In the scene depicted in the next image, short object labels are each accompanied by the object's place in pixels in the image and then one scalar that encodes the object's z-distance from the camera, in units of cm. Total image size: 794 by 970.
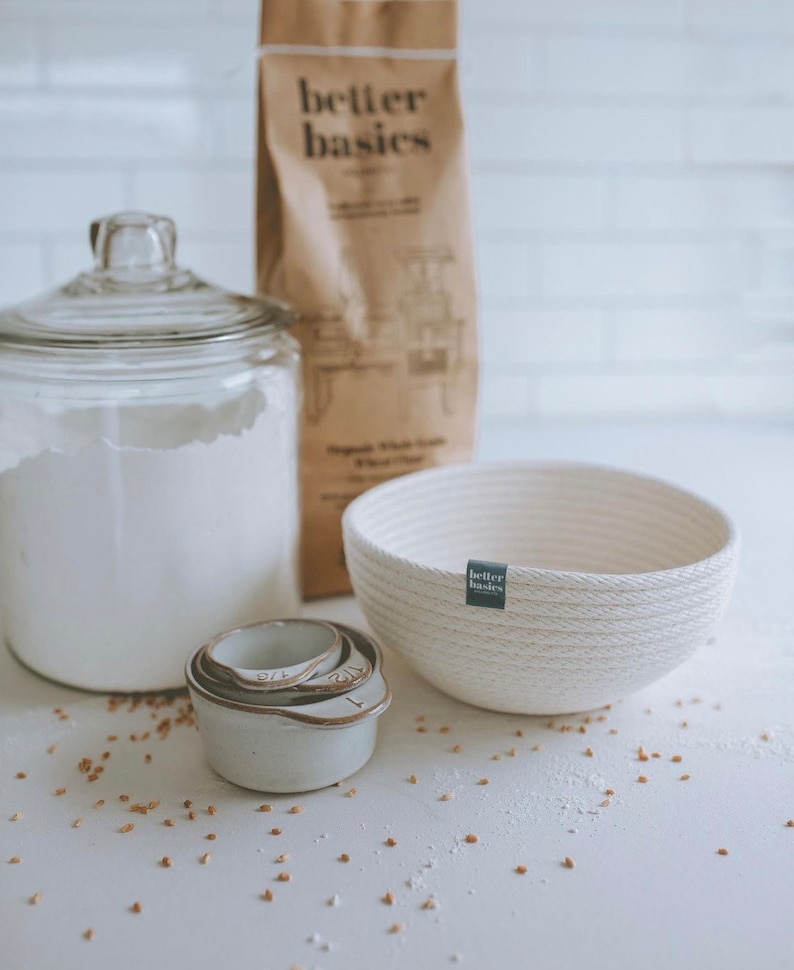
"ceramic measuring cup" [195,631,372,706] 65
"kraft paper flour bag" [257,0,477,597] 88
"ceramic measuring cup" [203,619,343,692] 70
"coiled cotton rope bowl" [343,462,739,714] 66
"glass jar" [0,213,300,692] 74
